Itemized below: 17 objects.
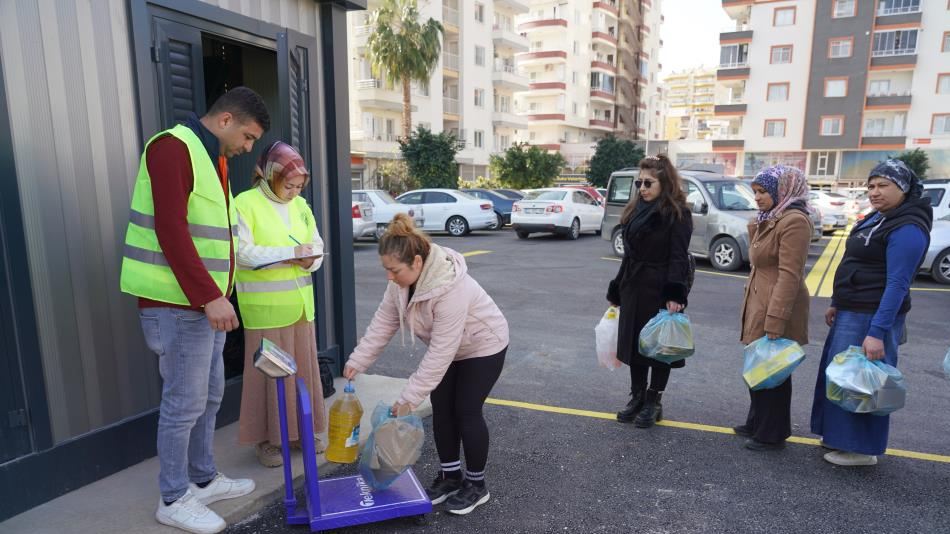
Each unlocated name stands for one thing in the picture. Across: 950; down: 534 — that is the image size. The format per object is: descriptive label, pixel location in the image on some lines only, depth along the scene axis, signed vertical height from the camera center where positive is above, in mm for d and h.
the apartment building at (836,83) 41000 +6222
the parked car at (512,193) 20469 -816
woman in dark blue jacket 3230 -664
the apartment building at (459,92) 31297 +4511
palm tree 28250 +5936
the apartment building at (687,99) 120188 +16516
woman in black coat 3867 -600
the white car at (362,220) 14336 -1231
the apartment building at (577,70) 52000 +9124
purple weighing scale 2604 -1613
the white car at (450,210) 16938 -1146
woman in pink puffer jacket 2719 -826
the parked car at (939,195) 9711 -400
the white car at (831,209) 18469 -1216
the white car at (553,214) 15875 -1181
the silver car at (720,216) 10617 -821
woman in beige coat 3514 -654
